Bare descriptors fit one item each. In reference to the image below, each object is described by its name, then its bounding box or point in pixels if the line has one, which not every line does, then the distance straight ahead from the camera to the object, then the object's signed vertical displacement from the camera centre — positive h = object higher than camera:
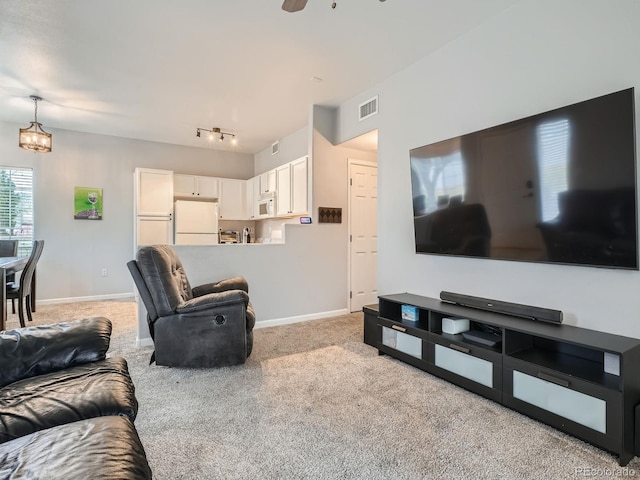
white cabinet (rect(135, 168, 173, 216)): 5.67 +0.86
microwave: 5.58 +0.58
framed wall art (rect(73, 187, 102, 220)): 5.64 +0.66
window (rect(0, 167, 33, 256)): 5.29 +0.58
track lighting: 5.40 +1.81
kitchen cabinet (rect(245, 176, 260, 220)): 6.28 +0.85
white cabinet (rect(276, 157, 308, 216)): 4.70 +0.78
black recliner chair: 2.78 -0.65
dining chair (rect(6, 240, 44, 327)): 3.98 -0.50
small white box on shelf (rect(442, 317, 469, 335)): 2.64 -0.67
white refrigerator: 5.85 +0.34
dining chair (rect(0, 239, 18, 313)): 4.65 -0.07
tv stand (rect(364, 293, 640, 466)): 1.72 -0.79
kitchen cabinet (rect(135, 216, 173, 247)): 5.66 +0.20
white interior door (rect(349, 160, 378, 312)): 4.87 +0.10
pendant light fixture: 4.05 +1.25
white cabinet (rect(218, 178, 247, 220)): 6.48 +0.82
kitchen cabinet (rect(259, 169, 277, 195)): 5.58 +1.01
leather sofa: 0.94 -0.62
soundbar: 2.27 -0.50
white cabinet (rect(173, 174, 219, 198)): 6.09 +1.02
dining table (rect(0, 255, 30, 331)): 2.87 -0.26
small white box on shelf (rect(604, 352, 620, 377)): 1.84 -0.69
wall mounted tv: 1.89 +0.34
